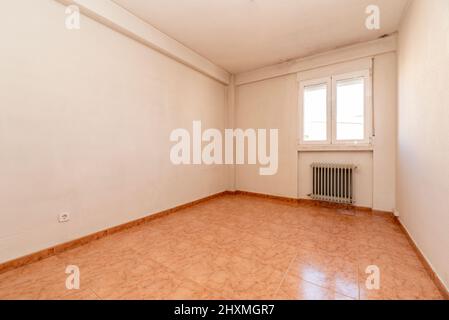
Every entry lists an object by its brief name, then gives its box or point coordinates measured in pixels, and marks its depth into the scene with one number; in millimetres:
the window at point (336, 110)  3357
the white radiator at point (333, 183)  3424
